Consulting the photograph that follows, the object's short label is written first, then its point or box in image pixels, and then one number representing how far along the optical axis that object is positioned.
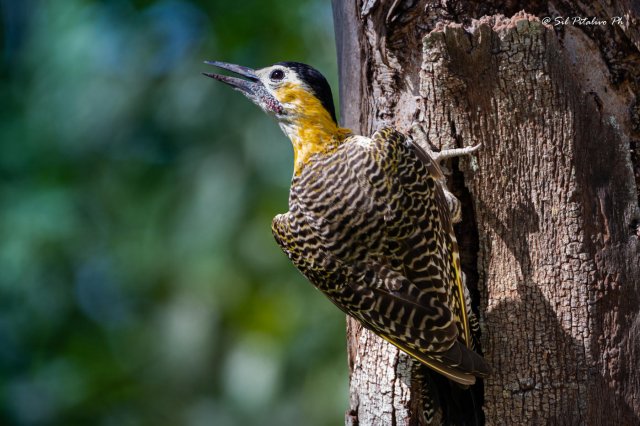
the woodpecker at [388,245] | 7.36
